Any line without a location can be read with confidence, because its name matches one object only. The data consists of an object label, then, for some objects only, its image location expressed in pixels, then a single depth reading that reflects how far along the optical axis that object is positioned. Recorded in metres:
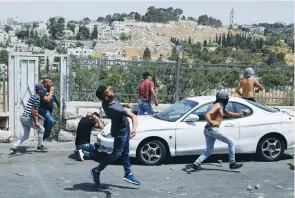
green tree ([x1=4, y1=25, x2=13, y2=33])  167.31
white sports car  9.13
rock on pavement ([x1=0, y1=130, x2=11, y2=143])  11.37
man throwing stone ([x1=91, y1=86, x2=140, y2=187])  7.34
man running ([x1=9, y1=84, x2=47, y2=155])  10.02
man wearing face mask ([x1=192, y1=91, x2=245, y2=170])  8.50
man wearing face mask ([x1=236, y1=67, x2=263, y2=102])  11.35
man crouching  9.31
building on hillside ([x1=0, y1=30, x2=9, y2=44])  128.50
